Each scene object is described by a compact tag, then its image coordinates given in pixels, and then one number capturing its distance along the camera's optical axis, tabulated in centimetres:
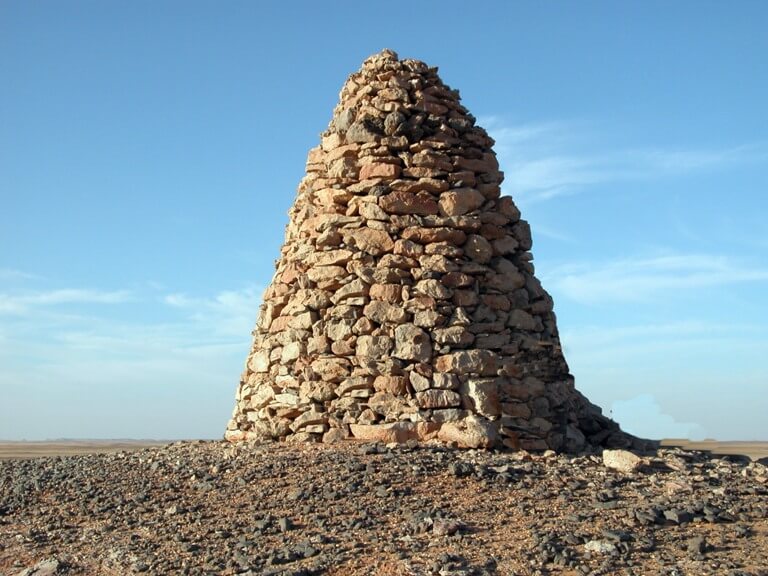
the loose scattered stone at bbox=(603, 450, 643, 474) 825
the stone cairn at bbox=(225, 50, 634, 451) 898
